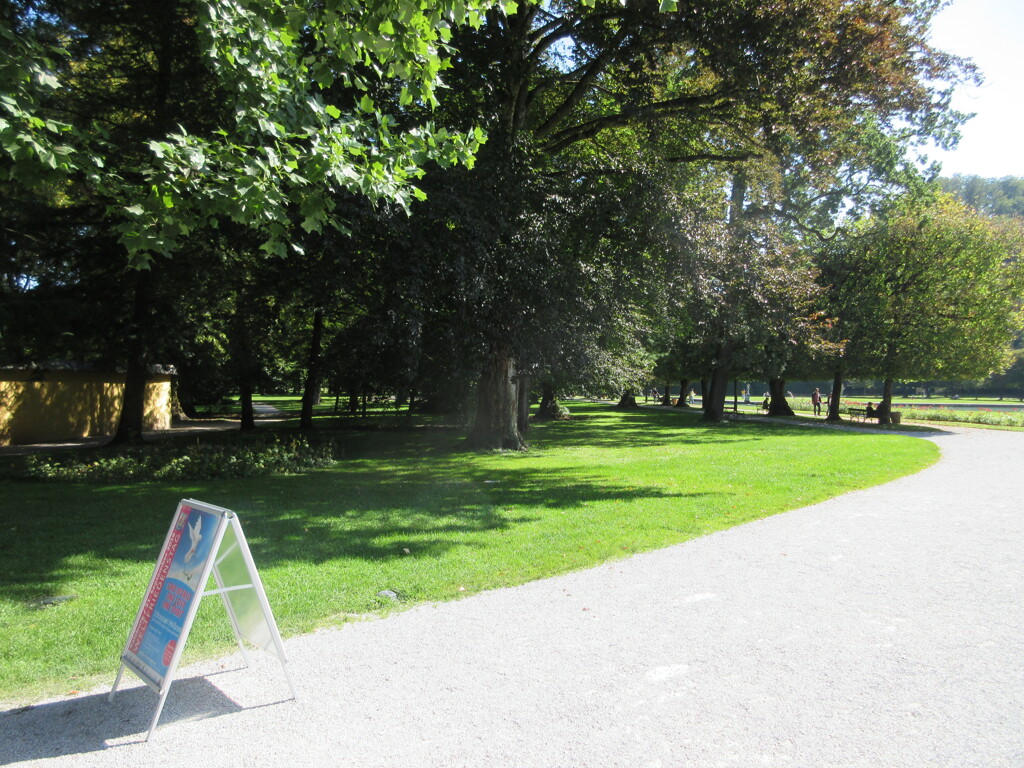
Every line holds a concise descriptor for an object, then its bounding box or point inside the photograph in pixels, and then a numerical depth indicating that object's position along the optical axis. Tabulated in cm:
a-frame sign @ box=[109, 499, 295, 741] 360
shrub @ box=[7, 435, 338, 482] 1195
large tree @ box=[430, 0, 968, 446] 1145
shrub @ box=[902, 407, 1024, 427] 3119
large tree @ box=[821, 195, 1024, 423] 2789
